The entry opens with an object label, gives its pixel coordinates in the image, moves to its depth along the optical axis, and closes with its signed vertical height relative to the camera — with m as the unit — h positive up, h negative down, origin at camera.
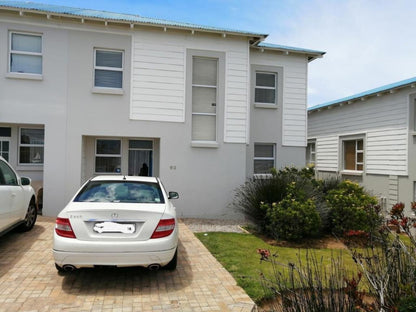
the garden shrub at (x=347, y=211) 8.49 -1.44
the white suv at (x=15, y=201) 6.14 -1.08
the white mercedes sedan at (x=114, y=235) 4.38 -1.18
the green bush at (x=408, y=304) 2.41 -1.14
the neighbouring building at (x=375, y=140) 12.79 +0.94
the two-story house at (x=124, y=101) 10.20 +1.84
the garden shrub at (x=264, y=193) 8.88 -1.05
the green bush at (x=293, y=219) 7.88 -1.58
